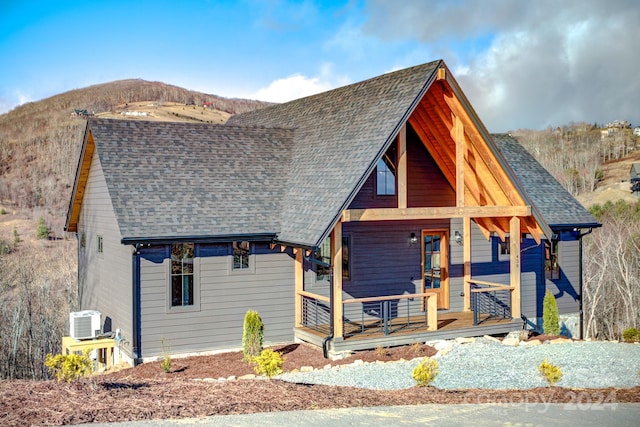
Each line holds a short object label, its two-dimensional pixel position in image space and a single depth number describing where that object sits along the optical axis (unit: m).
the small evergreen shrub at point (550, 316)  17.59
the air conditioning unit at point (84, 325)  15.45
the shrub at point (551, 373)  10.24
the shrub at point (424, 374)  10.30
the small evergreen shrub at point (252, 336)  14.12
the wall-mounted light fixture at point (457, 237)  17.58
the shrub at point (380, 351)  13.72
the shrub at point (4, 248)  39.66
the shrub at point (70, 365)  10.00
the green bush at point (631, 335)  15.73
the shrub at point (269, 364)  11.09
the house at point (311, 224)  14.39
